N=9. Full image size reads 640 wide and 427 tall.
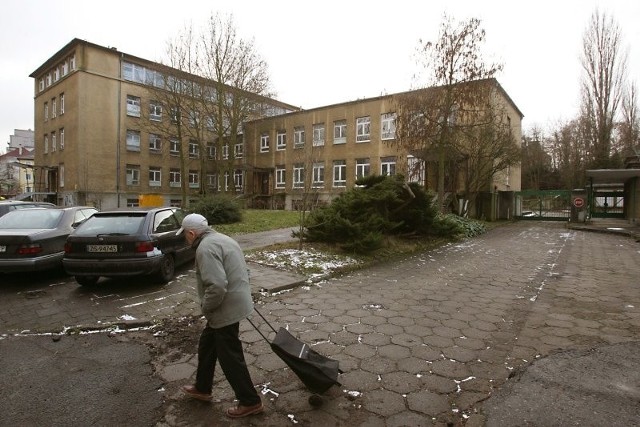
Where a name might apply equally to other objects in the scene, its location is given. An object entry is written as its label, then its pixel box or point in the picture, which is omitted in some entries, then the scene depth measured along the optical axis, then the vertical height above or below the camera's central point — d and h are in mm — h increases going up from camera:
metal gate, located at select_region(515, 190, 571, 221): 26088 -266
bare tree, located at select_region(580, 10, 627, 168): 30172 +8674
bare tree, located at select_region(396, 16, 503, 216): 17391 +4715
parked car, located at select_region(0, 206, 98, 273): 6912 -725
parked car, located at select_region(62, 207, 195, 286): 6535 -867
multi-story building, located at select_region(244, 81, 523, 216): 28984 +4377
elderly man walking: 2973 -884
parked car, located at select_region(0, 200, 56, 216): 10695 -208
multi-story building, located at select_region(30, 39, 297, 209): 31938 +5850
